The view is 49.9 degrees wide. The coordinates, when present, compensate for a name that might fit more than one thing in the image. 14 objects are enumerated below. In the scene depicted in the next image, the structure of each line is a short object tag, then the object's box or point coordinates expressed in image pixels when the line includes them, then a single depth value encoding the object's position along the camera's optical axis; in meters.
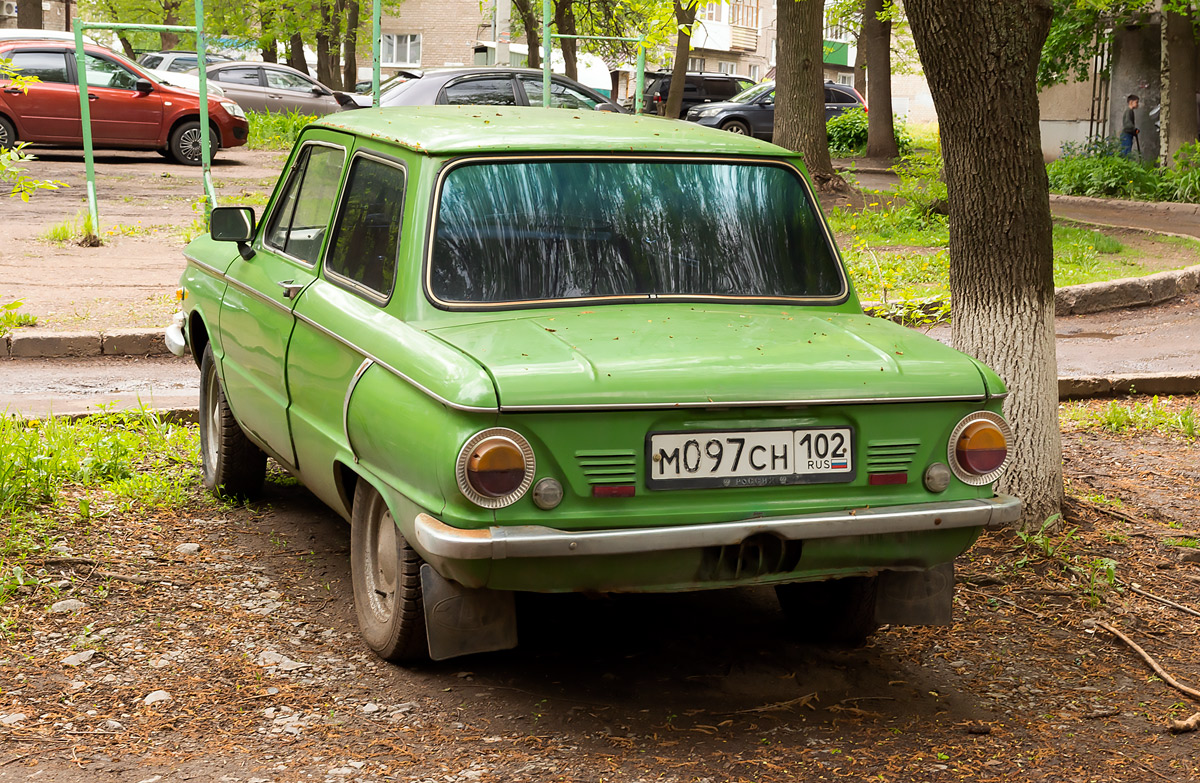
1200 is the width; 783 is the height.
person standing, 22.45
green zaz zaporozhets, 3.33
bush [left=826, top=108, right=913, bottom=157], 30.16
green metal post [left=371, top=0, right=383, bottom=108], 15.35
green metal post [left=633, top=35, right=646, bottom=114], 16.93
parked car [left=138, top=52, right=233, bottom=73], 31.05
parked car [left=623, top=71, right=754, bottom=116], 33.52
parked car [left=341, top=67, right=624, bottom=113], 18.38
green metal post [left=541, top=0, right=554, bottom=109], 16.67
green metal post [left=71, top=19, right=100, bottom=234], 12.60
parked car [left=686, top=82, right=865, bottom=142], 30.11
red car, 20.02
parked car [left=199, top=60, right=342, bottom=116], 28.00
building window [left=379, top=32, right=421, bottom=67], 64.50
